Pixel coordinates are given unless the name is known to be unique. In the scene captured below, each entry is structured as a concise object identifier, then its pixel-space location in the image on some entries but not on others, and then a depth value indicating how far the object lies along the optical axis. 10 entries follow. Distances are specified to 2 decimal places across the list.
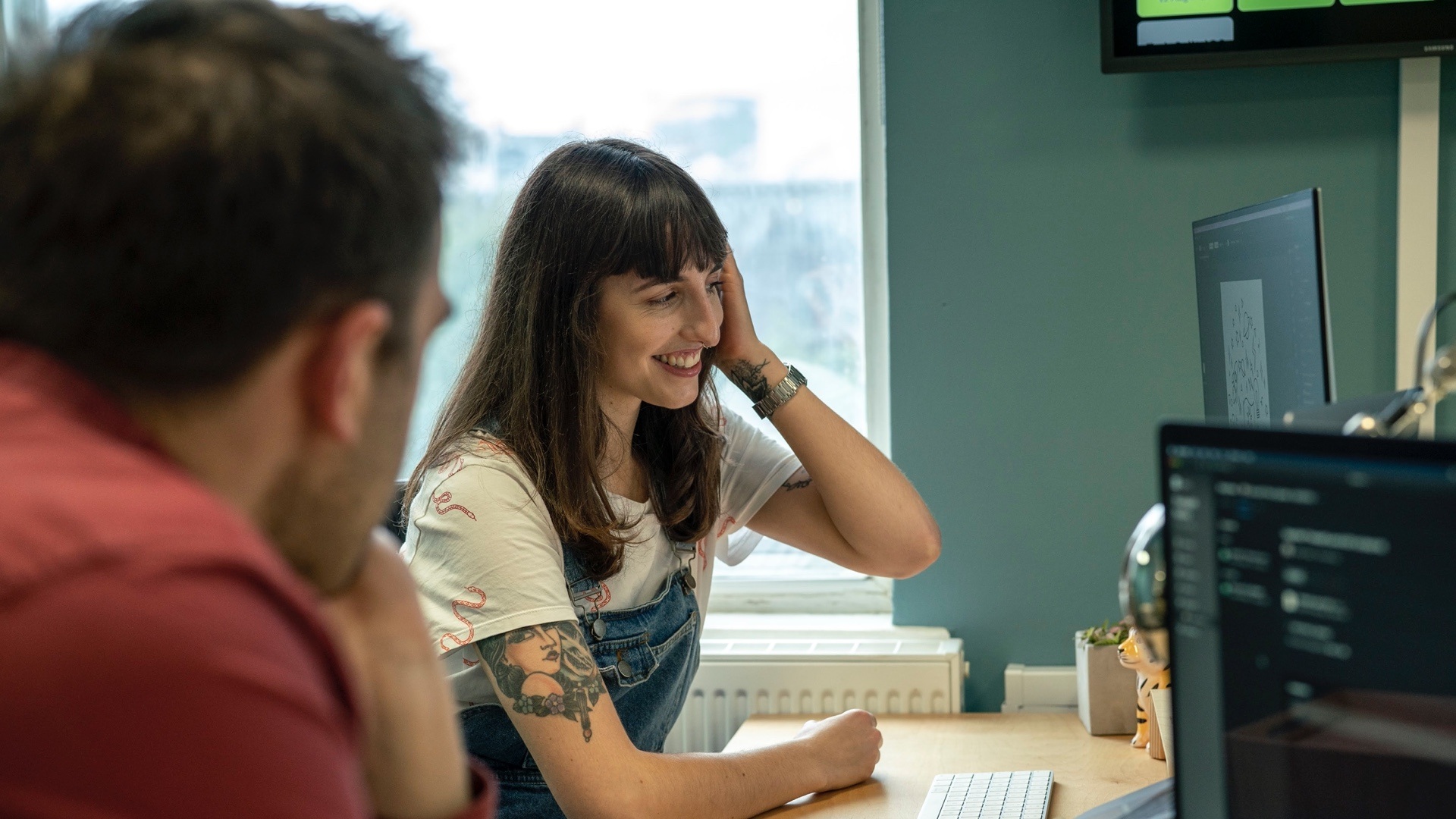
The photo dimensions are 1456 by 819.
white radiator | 2.00
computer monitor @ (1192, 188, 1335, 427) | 1.14
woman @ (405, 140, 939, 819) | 1.29
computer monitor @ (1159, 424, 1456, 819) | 0.63
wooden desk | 1.44
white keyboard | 1.34
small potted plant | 1.73
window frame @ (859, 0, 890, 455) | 2.09
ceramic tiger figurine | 1.48
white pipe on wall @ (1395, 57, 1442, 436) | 1.87
